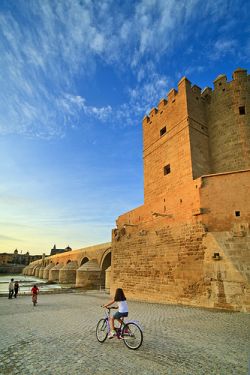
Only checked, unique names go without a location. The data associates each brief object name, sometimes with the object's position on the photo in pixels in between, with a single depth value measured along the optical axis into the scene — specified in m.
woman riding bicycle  4.40
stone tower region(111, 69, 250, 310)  8.31
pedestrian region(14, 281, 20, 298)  15.62
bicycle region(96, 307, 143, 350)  4.11
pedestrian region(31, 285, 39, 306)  11.12
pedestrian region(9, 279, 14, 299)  14.81
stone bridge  24.92
